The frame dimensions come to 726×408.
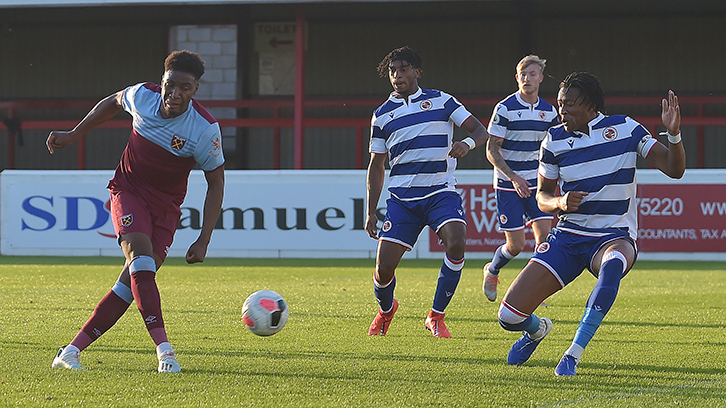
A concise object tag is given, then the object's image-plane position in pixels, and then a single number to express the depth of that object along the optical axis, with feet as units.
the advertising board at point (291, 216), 94.73
